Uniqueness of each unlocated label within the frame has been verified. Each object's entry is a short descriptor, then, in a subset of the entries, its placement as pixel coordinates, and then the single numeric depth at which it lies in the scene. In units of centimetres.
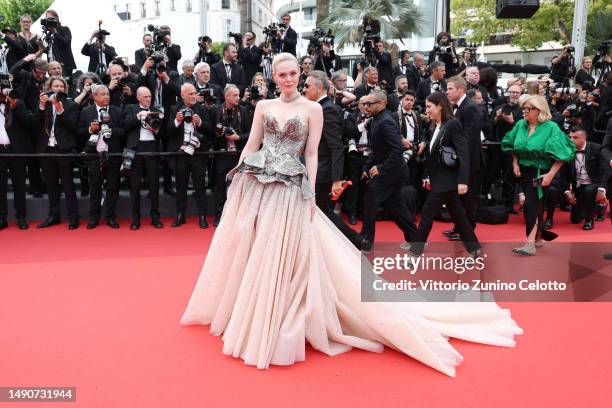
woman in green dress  570
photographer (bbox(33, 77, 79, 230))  716
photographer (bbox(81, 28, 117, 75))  945
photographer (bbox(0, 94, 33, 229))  721
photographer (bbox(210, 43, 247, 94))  941
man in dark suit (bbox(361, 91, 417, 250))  564
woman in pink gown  340
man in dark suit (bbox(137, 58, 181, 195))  796
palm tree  2086
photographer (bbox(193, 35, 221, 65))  983
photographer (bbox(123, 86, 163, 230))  725
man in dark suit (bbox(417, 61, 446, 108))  877
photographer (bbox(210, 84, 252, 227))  747
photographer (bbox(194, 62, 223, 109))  752
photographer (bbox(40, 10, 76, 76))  946
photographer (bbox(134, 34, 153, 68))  954
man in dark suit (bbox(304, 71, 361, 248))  533
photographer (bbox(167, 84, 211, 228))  735
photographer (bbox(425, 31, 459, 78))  1005
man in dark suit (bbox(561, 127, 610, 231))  749
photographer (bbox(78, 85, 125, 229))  710
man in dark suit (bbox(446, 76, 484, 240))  574
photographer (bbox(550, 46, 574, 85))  1030
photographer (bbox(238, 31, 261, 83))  1016
